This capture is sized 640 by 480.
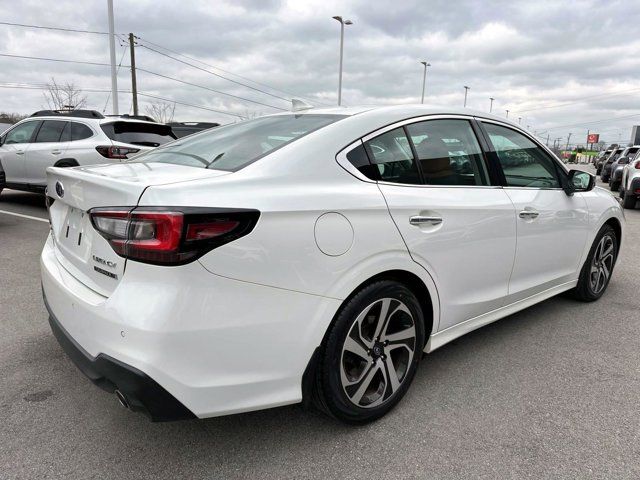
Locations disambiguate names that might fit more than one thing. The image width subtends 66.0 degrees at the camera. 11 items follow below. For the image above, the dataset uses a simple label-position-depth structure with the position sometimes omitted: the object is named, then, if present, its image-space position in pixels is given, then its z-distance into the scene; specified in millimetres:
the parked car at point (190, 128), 12096
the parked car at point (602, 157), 29744
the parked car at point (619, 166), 16719
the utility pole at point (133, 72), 30016
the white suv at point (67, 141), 8172
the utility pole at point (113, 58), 18125
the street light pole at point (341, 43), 29516
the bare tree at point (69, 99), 45472
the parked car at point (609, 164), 21719
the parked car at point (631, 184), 11469
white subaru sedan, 1847
